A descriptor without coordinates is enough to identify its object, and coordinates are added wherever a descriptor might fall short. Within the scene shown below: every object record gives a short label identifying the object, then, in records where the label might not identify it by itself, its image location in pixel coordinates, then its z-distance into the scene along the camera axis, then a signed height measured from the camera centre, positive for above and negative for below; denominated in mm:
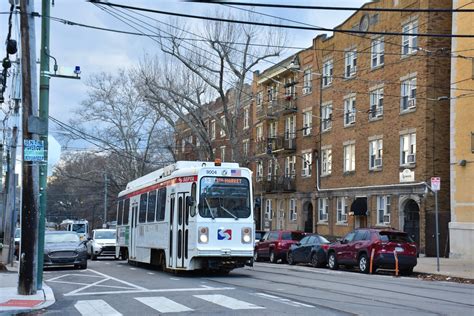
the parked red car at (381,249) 22219 -1474
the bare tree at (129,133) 53281 +6063
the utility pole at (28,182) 13070 +428
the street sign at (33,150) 13195 +1105
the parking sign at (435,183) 21984 +906
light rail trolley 17797 -354
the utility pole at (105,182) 59425 +1986
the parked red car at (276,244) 30000 -1828
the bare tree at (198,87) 40188 +8013
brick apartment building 32219 +4779
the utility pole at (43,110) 13836 +2092
